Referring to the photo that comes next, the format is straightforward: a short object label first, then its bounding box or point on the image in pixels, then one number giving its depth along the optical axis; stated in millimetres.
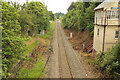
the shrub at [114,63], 8391
